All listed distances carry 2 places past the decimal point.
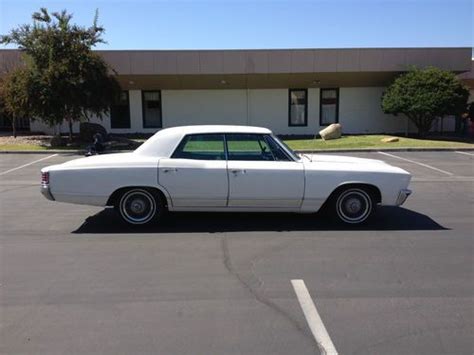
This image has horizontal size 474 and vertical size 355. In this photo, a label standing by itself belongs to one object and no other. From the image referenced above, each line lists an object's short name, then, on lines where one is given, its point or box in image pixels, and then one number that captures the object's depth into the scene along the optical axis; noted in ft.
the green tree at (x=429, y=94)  70.18
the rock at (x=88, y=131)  72.13
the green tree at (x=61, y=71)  62.54
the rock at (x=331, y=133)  75.61
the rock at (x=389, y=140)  69.33
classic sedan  21.84
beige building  78.59
